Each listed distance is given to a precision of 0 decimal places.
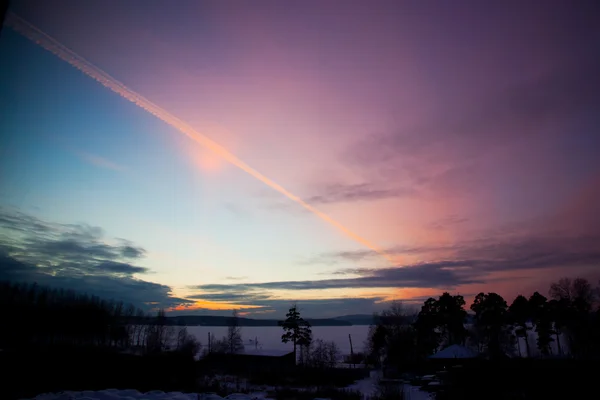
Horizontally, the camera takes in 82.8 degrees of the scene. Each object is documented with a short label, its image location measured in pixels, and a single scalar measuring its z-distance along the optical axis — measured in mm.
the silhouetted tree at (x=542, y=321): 45888
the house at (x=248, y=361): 43375
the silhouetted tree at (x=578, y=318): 41938
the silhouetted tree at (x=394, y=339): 48250
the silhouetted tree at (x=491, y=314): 50094
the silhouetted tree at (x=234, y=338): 64462
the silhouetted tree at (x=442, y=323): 50344
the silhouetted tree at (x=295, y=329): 57091
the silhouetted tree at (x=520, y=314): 47812
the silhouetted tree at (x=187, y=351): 25394
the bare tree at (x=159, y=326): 68888
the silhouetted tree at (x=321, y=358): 47234
